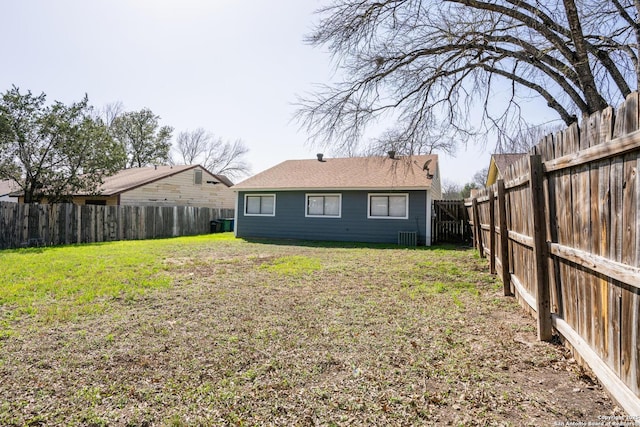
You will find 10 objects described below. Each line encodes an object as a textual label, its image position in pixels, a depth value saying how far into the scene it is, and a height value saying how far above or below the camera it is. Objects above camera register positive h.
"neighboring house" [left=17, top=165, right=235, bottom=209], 18.72 +1.86
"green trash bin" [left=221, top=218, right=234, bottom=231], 21.36 -0.37
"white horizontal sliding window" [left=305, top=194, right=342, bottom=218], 15.40 +0.54
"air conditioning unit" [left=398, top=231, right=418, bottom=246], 13.68 -0.90
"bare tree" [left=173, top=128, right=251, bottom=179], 44.53 +8.80
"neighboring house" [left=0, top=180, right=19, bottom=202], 26.36 +2.51
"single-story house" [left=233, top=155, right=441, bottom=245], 14.05 +0.68
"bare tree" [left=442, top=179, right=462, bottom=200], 45.52 +3.73
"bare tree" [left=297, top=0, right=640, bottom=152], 6.63 +3.47
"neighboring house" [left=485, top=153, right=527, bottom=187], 18.21 +3.03
